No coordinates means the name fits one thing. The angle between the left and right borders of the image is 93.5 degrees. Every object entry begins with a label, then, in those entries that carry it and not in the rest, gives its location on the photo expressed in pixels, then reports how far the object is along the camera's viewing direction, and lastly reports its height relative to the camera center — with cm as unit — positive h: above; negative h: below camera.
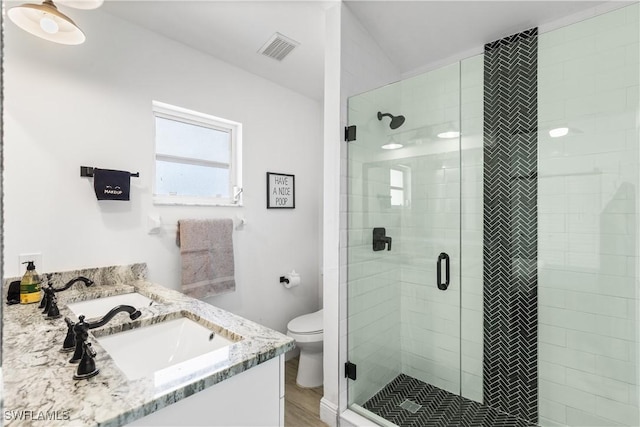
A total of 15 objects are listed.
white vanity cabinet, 70 -50
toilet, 213 -103
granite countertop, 60 -40
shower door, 192 -20
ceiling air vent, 200 +115
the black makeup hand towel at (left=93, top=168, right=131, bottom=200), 162 +16
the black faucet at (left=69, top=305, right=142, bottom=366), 78 -32
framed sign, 254 +19
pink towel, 195 -30
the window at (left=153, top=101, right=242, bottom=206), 200 +40
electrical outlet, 139 -22
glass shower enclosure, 156 -18
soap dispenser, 124 -31
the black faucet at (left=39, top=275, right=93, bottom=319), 113 -34
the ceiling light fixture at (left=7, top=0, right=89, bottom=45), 117 +78
